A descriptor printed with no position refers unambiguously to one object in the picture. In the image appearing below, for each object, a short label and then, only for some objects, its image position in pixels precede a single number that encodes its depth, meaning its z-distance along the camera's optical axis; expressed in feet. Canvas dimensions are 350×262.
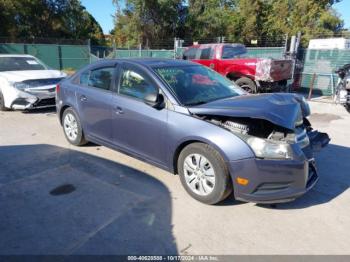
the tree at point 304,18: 114.21
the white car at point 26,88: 26.78
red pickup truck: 30.81
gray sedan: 10.91
